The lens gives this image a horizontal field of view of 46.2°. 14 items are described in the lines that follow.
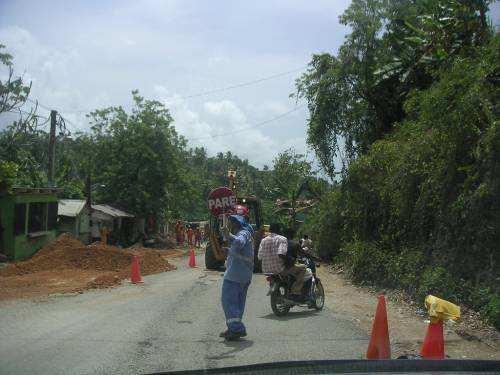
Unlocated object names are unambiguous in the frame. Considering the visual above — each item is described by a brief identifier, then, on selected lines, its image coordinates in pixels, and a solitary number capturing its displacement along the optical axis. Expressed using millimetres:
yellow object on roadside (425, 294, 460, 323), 6543
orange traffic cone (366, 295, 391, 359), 6812
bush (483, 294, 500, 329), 8406
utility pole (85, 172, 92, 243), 31883
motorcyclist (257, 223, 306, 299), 10523
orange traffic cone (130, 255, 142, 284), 15664
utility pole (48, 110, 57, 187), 26906
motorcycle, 10312
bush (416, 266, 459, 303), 10156
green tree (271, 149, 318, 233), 33188
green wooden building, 22406
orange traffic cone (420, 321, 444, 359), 6492
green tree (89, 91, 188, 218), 42250
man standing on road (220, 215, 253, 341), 8219
